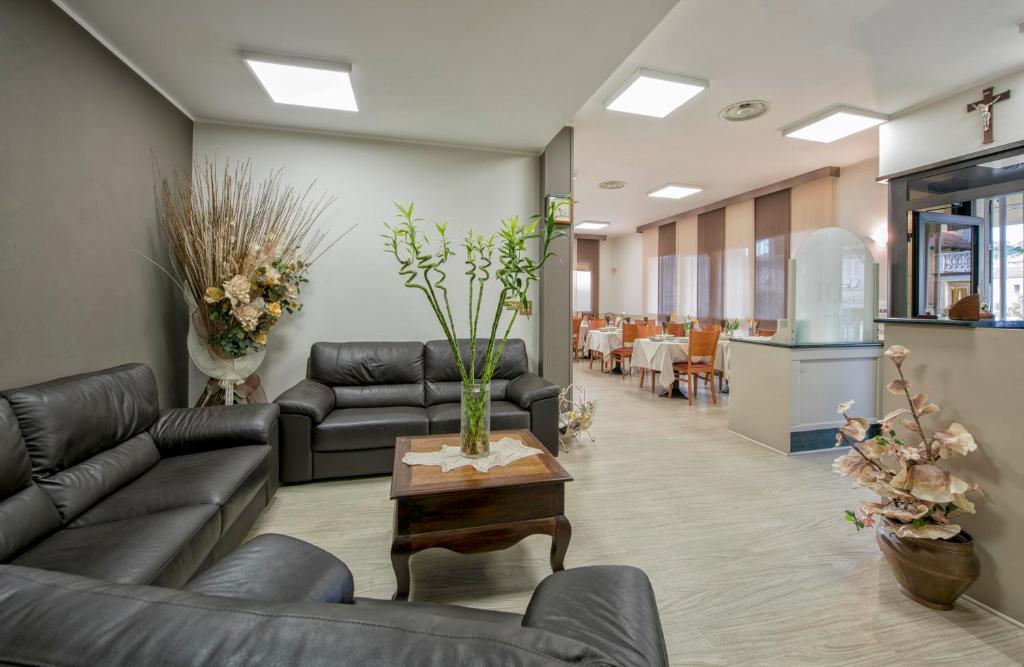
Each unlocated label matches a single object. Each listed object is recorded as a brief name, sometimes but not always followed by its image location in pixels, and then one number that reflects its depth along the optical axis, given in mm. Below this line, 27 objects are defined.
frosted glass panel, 3748
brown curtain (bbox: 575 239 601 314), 10875
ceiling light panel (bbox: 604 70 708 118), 3178
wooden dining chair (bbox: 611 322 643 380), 6887
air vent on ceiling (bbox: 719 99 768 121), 3697
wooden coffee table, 1743
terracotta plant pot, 1723
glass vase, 2045
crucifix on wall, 3367
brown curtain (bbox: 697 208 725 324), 7535
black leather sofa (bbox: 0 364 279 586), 1436
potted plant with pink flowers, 1719
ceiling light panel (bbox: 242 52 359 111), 2674
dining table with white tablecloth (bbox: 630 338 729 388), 5645
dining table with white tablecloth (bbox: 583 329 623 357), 7453
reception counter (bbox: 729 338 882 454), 3650
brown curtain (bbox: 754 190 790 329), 6285
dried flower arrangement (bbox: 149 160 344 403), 2932
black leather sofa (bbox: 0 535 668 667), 438
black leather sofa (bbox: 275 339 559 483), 2930
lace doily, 2004
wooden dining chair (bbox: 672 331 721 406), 5340
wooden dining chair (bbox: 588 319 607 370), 8692
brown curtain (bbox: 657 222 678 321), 8773
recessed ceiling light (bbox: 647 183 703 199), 6391
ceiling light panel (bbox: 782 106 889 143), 3824
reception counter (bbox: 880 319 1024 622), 1687
